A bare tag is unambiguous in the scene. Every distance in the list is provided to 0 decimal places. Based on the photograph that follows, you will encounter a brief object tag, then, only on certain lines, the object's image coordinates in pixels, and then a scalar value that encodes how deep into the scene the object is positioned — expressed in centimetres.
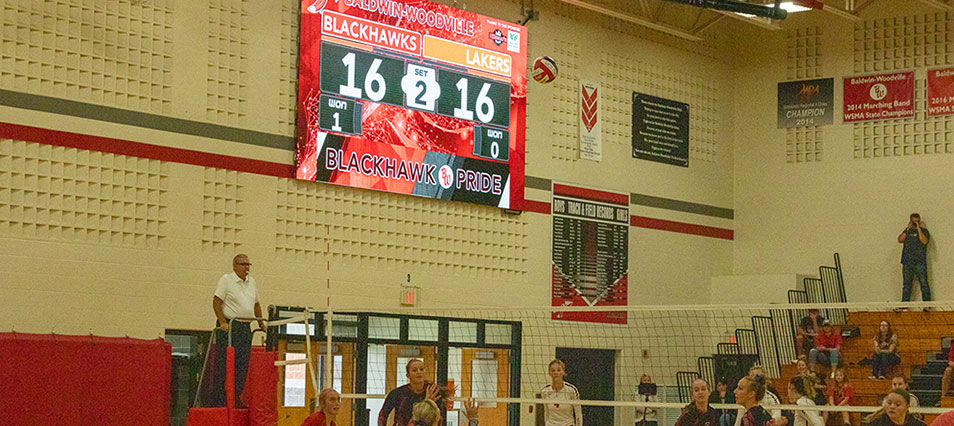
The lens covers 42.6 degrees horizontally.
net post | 1255
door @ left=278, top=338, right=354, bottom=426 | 1620
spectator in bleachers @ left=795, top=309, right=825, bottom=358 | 2044
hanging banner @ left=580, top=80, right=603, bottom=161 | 2084
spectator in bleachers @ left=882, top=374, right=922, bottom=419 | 1421
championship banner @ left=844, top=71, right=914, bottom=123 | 2162
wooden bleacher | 1925
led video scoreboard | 1723
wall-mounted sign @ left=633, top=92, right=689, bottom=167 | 2173
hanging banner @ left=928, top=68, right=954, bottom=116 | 2123
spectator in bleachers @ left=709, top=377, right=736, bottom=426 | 1310
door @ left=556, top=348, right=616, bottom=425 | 2062
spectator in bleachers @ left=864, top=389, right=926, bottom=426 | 951
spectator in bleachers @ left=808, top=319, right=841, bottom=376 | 1958
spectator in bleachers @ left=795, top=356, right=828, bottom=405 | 1502
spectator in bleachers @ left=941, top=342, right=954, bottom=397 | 1675
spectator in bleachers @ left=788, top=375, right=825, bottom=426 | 1420
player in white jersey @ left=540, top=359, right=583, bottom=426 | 1370
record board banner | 2028
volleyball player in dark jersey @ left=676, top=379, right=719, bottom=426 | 1070
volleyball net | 1770
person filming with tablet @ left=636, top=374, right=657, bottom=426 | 1911
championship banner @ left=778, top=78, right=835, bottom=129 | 2239
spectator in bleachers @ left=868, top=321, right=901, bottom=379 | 1927
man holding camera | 2075
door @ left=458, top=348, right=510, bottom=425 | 1858
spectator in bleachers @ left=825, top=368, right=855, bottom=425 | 1717
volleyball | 1873
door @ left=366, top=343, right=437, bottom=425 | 1756
